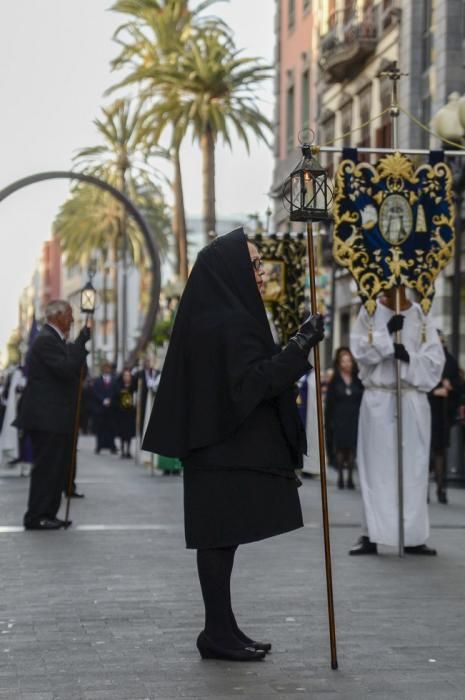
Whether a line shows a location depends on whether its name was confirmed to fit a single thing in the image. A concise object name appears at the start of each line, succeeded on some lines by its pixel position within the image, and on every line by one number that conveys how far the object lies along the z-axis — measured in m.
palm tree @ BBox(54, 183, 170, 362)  70.56
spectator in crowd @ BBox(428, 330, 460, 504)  18.66
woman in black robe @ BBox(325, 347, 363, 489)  21.06
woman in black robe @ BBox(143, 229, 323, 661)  7.10
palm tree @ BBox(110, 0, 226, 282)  44.78
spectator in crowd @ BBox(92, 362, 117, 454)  33.72
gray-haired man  13.92
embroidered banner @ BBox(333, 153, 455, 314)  12.28
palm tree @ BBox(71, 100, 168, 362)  64.12
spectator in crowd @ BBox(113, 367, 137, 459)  32.00
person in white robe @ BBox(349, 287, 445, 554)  11.83
